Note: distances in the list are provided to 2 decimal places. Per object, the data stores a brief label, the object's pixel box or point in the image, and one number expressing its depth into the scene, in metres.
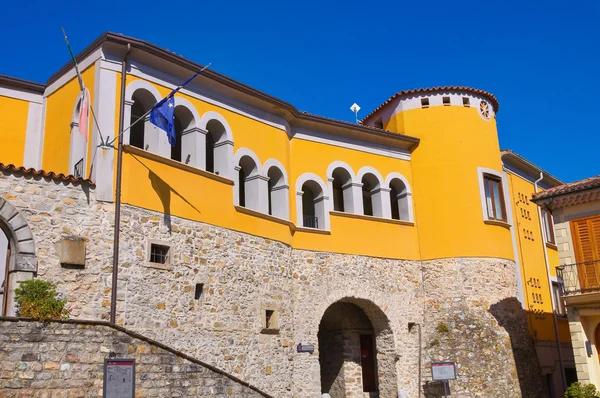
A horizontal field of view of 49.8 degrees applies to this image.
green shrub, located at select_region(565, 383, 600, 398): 16.28
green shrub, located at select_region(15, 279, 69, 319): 11.77
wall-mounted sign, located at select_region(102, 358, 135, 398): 10.82
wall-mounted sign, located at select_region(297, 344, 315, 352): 18.19
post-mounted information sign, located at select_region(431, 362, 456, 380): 17.05
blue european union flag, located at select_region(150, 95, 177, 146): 14.92
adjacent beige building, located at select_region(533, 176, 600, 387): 17.00
